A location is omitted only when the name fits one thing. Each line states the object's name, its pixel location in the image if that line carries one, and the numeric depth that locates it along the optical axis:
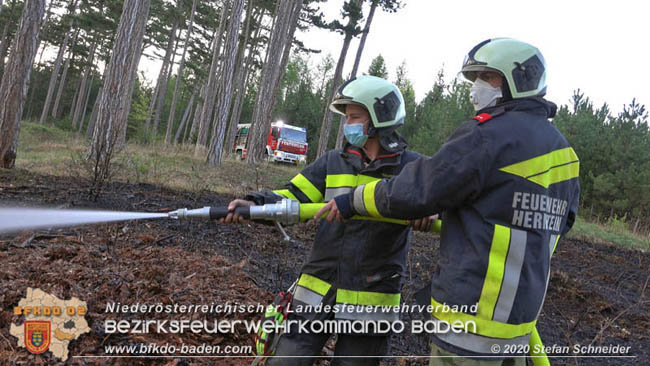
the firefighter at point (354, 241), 2.33
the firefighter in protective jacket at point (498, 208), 1.65
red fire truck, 26.45
